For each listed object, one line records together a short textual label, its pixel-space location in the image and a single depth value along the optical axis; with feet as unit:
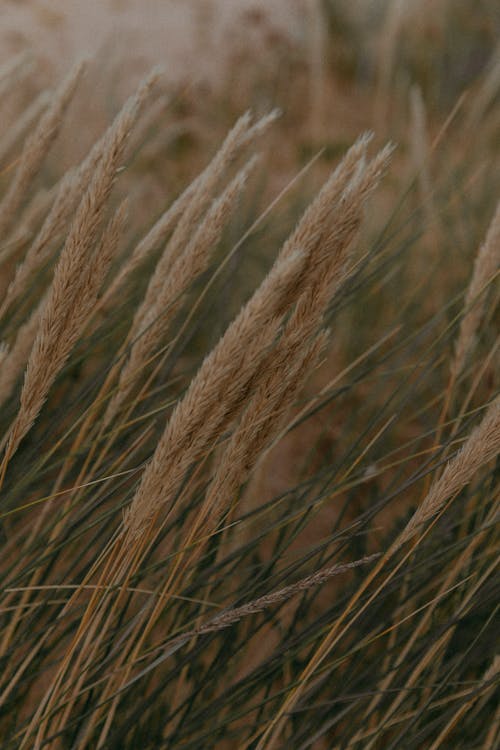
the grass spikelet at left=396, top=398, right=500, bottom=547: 3.89
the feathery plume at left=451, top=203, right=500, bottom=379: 4.24
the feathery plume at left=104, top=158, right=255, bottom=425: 4.04
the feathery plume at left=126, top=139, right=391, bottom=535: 3.77
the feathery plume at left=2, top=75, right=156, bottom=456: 3.93
